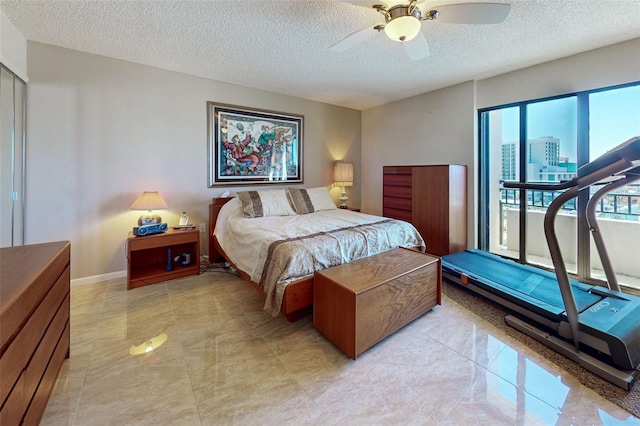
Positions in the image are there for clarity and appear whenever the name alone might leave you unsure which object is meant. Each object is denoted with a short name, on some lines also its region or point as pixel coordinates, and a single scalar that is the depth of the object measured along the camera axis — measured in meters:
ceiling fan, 1.67
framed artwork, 3.59
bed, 2.00
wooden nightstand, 2.80
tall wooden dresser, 3.38
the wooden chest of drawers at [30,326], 0.91
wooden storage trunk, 1.72
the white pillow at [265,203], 3.25
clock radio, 2.83
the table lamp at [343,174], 4.64
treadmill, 1.57
